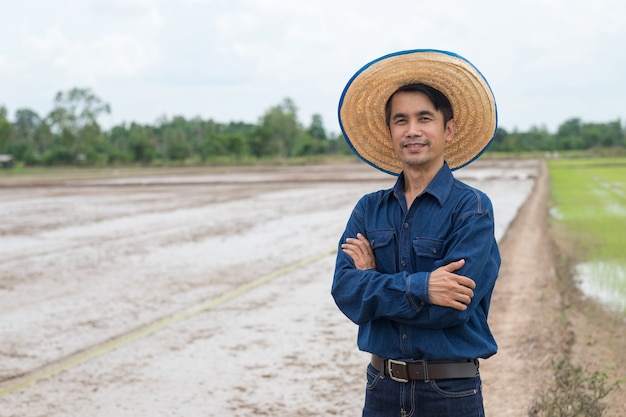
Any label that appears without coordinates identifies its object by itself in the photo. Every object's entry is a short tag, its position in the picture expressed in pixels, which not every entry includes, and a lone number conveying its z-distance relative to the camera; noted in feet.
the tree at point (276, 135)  328.08
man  8.54
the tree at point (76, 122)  314.96
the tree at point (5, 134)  304.97
